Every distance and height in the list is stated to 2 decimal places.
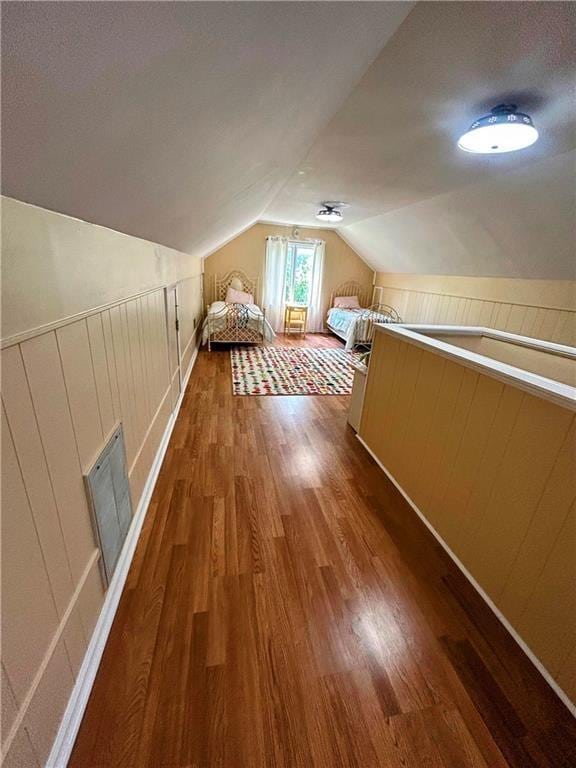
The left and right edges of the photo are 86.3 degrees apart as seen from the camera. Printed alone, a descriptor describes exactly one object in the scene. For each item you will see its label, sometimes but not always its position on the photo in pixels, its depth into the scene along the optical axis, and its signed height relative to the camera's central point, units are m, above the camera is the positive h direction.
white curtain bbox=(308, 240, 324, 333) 6.19 -0.30
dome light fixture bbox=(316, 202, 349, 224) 3.91 +0.88
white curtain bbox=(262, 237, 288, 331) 5.97 -0.04
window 6.14 +0.15
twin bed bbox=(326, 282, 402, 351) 5.32 -0.54
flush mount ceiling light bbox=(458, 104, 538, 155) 1.51 +0.78
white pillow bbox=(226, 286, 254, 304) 5.92 -0.39
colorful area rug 3.57 -1.18
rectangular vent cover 1.10 -0.88
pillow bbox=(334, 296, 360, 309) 6.49 -0.39
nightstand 6.16 -0.74
